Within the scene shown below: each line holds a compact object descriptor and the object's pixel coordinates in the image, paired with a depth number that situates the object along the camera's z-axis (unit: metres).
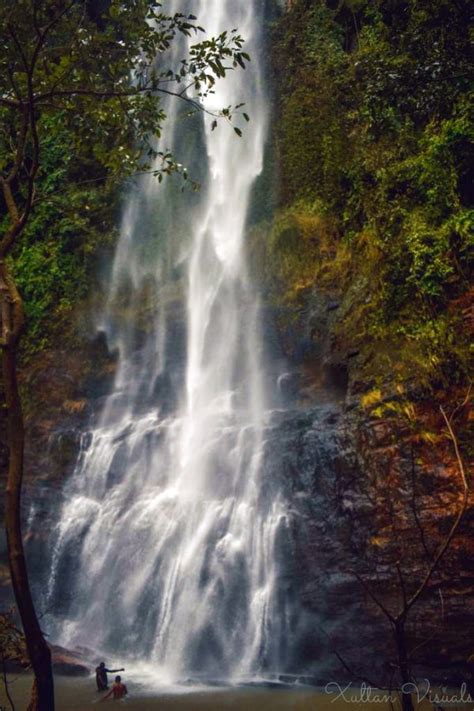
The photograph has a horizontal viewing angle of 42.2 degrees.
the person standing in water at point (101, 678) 10.45
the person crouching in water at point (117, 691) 9.95
